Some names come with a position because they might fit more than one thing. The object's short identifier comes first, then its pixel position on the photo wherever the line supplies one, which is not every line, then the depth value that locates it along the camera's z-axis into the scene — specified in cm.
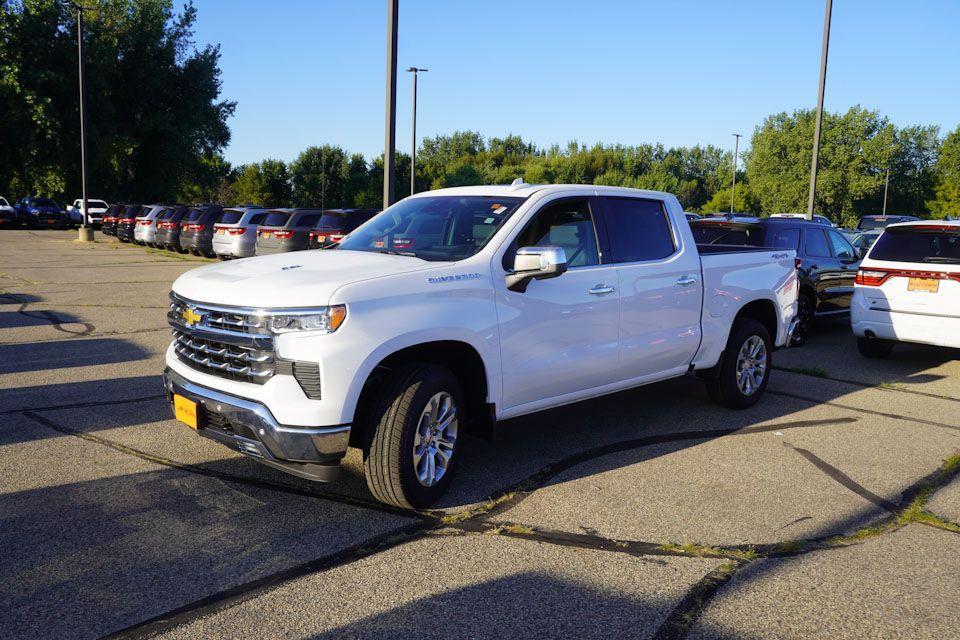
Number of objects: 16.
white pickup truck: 424
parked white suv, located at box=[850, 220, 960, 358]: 909
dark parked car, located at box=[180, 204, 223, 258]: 2520
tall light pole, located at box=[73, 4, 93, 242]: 3059
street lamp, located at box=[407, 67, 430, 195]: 3836
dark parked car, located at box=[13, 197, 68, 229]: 4478
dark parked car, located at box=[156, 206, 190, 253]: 2792
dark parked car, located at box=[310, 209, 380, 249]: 1858
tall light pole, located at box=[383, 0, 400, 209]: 1134
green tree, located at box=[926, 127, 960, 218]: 6741
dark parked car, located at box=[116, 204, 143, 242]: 3234
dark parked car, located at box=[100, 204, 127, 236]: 3509
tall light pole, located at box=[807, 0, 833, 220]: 2067
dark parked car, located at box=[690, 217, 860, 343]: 1105
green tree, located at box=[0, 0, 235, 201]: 3994
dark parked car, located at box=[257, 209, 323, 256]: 1973
